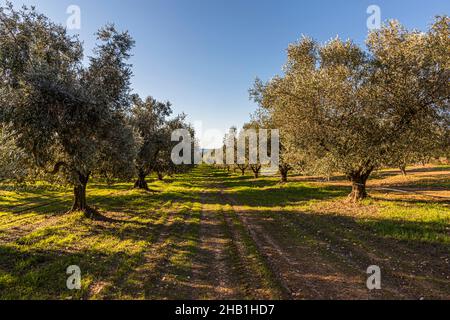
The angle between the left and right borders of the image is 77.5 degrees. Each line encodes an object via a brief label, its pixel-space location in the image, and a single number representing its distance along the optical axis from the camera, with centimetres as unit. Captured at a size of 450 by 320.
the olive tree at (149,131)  4501
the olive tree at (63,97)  1745
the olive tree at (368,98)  2241
